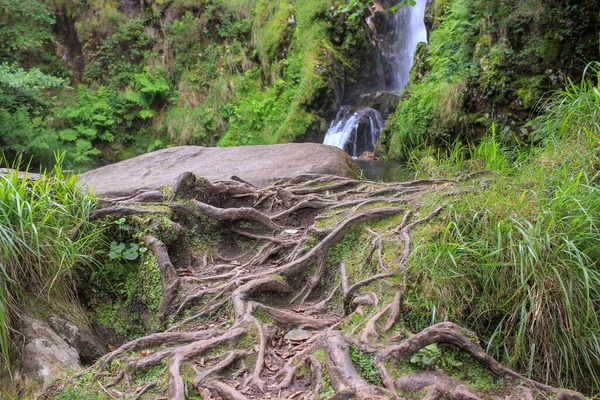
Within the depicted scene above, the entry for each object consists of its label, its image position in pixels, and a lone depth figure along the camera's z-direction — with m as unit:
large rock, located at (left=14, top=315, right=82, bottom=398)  3.27
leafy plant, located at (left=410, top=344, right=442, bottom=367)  2.71
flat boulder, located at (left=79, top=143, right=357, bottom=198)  6.66
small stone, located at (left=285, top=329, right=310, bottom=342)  3.40
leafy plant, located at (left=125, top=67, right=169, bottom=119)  15.78
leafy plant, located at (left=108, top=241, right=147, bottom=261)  4.39
